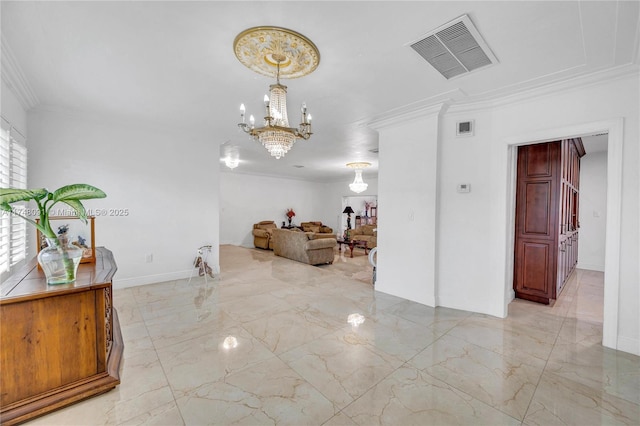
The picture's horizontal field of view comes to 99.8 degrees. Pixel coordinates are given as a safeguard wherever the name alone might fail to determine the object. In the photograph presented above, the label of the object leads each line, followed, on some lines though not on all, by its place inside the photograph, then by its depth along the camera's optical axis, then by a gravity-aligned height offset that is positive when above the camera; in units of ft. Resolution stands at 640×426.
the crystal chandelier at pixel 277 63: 6.57 +4.14
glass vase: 5.70 -1.18
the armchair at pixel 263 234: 28.07 -2.62
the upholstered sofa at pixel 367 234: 26.89 -2.46
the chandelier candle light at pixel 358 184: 24.88 +2.55
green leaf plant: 5.58 +0.15
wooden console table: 5.24 -2.90
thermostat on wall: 11.08 +1.09
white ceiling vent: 6.36 +4.38
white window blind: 8.20 +0.77
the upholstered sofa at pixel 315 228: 34.27 -2.23
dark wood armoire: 11.82 -0.20
